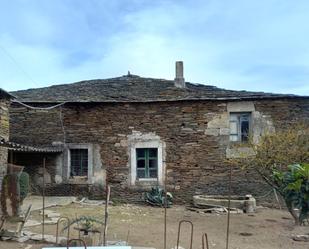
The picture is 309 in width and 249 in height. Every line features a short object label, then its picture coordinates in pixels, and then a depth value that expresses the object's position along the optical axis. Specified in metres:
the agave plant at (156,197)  15.35
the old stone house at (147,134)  15.56
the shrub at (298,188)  8.52
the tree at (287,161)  8.59
